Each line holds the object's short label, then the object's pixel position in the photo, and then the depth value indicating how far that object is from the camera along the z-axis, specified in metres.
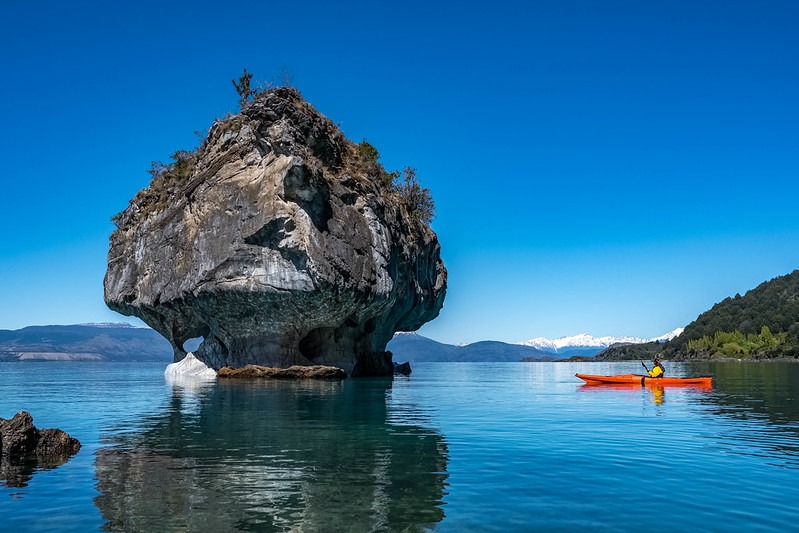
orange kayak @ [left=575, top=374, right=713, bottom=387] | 41.53
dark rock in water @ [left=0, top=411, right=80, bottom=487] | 14.13
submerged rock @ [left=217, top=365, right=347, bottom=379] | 47.62
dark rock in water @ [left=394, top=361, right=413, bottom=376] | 70.12
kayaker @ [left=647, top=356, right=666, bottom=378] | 42.19
